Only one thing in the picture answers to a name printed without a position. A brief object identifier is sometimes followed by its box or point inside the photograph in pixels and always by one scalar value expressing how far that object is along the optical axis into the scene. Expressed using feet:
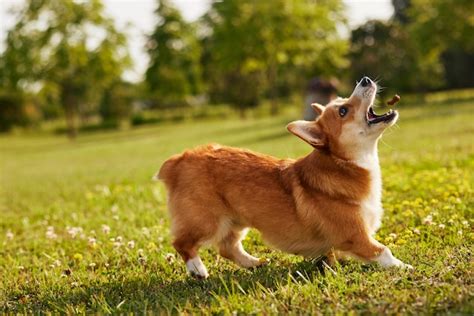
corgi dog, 13.37
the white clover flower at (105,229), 19.30
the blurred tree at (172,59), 154.71
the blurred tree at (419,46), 104.68
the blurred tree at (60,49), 119.65
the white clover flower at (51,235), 19.57
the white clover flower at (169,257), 15.52
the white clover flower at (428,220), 15.80
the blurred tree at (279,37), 118.21
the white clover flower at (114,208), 23.65
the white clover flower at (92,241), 17.75
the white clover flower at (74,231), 19.26
